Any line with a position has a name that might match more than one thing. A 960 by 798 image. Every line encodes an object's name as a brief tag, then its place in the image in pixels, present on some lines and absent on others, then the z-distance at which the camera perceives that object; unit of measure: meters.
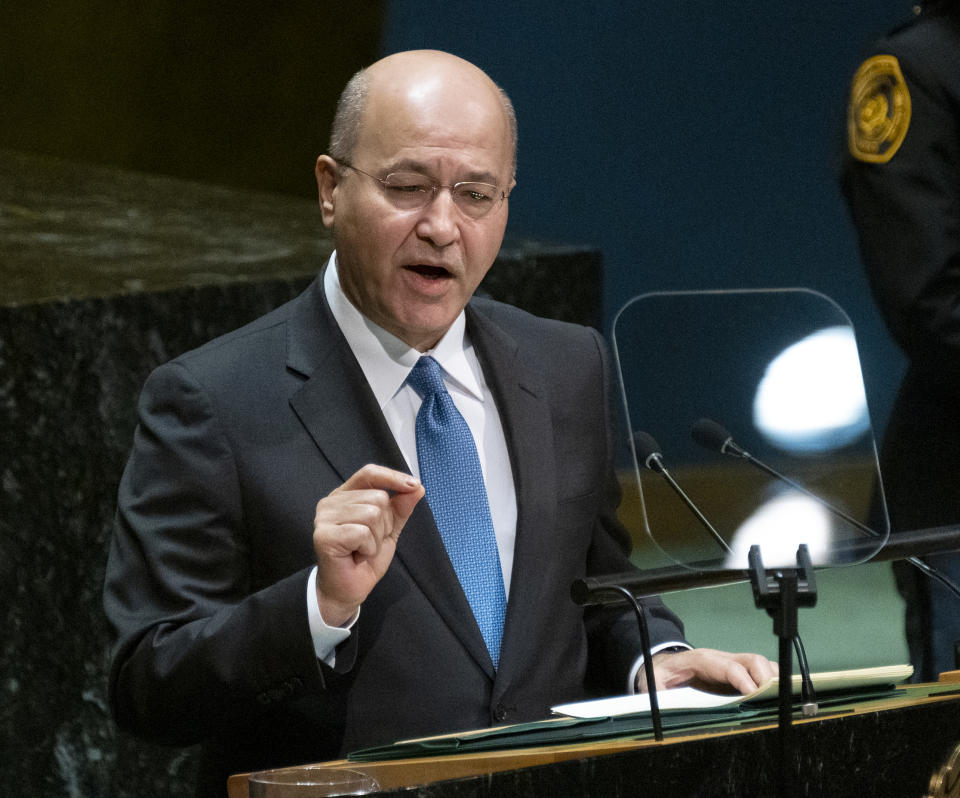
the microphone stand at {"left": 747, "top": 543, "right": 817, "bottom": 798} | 9.28
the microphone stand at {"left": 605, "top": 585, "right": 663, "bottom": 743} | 9.30
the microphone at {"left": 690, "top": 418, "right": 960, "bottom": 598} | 9.46
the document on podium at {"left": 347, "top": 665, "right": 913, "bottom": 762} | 9.31
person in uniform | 10.05
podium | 9.24
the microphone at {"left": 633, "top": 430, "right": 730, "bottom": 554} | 9.44
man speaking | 9.60
